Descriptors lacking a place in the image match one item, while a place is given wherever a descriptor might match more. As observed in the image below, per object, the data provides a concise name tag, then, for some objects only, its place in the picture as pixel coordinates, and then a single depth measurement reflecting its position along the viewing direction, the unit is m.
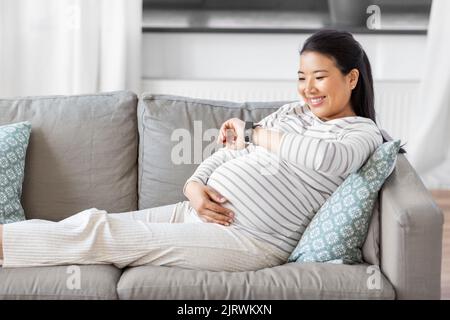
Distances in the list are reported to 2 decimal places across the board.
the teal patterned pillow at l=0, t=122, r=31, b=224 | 3.89
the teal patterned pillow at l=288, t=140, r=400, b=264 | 3.45
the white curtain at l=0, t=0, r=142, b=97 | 5.85
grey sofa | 4.14
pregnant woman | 3.42
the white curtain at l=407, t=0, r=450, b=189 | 6.07
